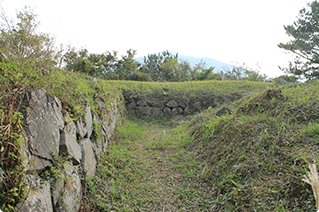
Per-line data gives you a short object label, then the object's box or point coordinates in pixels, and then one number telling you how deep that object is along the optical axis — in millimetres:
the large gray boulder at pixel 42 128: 2029
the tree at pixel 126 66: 16328
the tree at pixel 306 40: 11478
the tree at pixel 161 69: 20047
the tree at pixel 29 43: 3119
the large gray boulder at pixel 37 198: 1669
